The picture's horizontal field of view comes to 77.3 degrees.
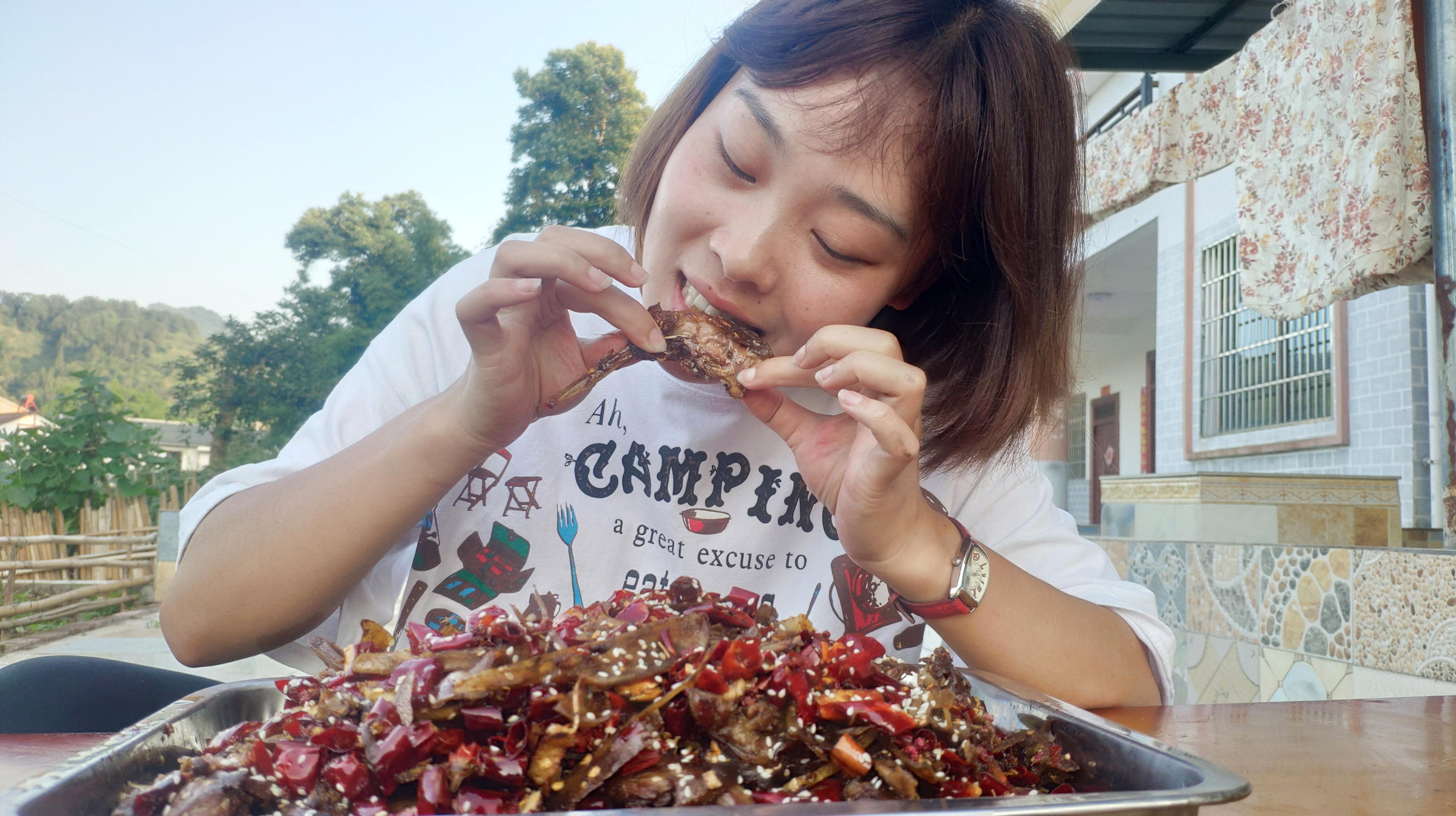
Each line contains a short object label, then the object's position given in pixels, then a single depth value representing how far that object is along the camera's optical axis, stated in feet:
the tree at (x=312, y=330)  64.90
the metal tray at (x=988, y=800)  1.69
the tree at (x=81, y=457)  23.09
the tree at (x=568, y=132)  62.13
